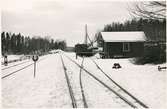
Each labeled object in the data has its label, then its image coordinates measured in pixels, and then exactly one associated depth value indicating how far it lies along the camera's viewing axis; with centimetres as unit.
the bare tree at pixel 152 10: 1342
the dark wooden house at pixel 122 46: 3859
